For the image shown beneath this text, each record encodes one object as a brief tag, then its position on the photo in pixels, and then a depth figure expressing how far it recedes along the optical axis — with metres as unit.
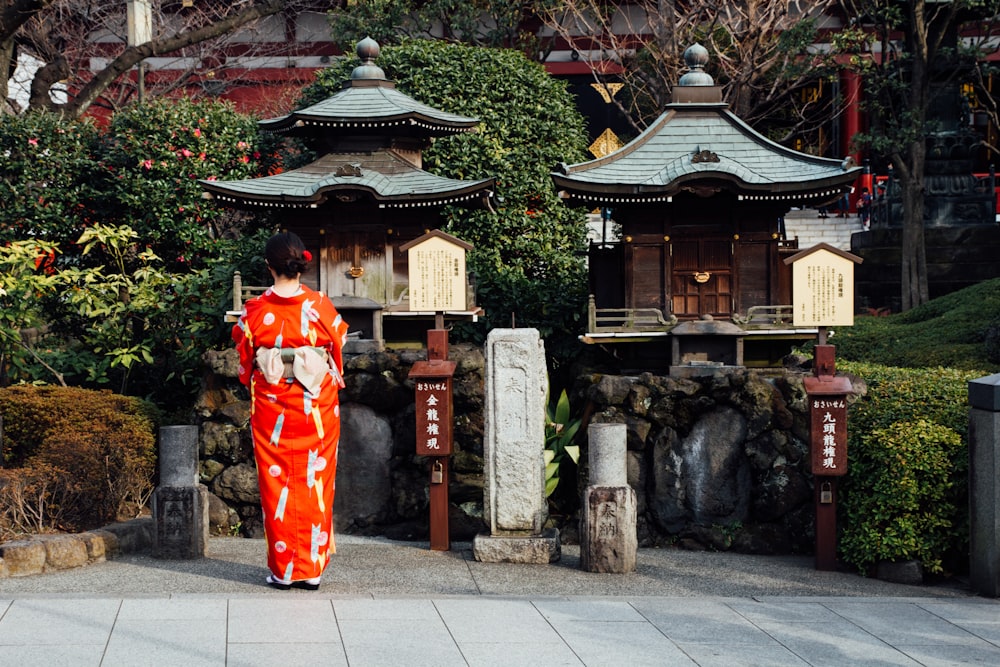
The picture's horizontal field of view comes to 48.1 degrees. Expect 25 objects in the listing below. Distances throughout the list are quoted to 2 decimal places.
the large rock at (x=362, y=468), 10.32
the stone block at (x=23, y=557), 7.55
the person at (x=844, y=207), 23.98
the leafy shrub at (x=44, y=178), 14.83
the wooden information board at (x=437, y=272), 9.04
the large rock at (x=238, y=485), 10.34
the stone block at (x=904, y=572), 8.22
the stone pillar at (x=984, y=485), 7.59
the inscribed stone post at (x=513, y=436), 8.48
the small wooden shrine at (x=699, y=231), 11.90
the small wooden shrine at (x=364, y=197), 12.19
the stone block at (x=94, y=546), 8.04
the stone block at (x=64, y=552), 7.78
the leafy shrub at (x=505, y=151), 15.20
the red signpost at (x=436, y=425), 8.85
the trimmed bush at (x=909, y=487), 8.22
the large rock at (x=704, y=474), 9.88
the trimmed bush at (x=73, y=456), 8.43
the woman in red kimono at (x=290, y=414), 7.21
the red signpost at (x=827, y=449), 8.62
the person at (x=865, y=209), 22.02
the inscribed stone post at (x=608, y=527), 8.09
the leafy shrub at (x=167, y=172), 15.02
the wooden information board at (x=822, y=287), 8.84
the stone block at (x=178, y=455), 8.20
